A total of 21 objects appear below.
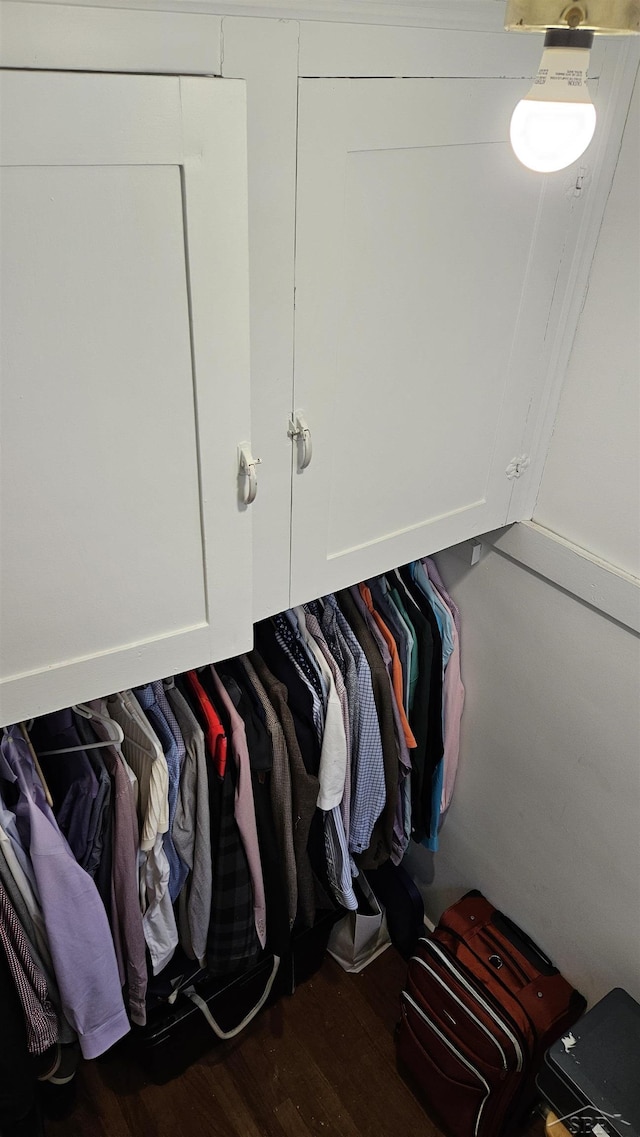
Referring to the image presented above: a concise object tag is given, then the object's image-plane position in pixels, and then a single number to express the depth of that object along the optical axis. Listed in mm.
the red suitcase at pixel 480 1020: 1703
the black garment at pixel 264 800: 1447
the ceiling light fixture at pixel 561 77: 724
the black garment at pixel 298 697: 1495
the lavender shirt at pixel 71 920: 1242
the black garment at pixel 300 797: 1478
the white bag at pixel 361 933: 2051
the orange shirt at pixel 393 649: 1625
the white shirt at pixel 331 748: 1504
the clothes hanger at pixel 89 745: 1301
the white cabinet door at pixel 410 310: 1029
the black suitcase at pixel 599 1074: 1478
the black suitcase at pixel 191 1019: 1770
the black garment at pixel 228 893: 1440
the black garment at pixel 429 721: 1723
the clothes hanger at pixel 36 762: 1270
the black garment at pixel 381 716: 1586
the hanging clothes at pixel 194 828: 1395
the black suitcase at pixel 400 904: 2154
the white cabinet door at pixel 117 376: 799
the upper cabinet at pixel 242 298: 814
